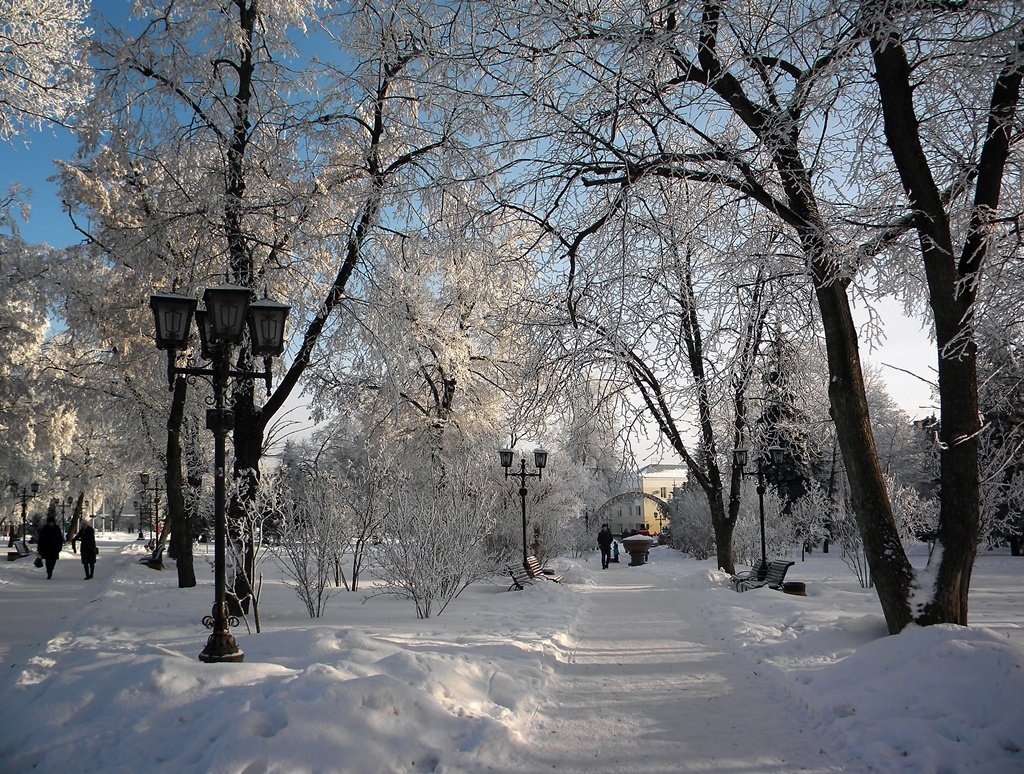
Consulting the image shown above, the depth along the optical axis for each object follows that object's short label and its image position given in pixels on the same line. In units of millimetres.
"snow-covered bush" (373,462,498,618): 10398
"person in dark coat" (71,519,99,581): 19500
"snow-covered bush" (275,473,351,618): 10188
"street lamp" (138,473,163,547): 27266
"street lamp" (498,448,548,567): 17531
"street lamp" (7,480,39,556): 26969
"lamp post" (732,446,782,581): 16973
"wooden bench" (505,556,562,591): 15382
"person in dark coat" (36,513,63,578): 19266
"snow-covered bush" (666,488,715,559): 33969
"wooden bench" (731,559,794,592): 15766
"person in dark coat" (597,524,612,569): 29391
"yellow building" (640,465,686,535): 96988
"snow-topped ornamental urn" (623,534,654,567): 34312
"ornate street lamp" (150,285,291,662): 6227
